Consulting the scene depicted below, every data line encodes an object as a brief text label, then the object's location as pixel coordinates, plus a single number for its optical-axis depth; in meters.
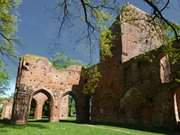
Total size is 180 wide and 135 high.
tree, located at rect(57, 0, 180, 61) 6.24
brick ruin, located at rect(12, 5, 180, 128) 18.41
